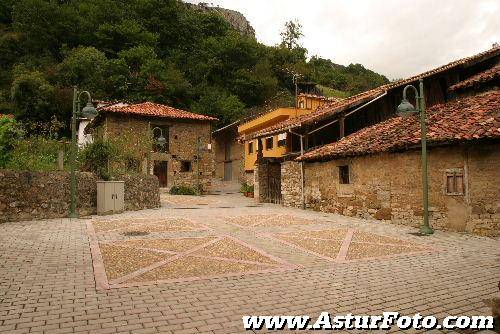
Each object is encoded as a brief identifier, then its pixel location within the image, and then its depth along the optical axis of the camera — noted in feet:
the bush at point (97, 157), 47.96
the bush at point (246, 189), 86.39
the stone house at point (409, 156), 31.89
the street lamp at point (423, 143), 30.91
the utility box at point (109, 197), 44.96
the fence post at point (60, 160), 44.19
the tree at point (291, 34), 199.72
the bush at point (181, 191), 84.58
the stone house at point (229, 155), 115.34
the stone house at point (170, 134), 85.05
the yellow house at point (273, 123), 85.07
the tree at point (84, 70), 113.70
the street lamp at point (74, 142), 38.11
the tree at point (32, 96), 99.19
